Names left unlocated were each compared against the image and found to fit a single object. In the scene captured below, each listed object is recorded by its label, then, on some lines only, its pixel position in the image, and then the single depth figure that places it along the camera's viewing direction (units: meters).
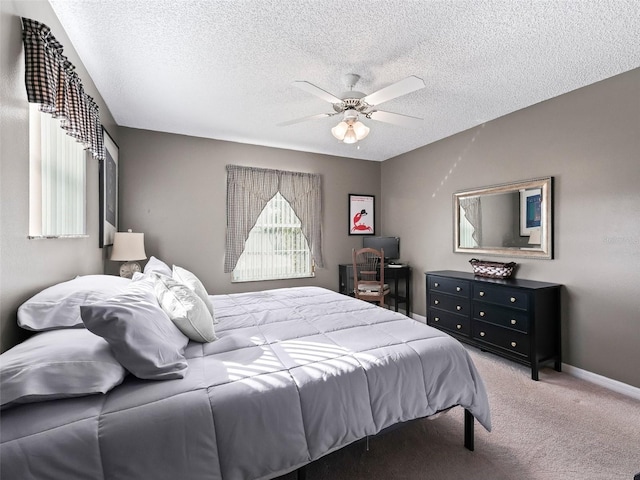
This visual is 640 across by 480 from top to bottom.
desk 4.66
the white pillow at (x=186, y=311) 1.69
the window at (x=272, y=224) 4.28
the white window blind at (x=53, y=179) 1.52
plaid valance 1.41
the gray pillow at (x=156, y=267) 2.65
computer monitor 4.94
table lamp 3.12
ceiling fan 2.13
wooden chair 4.29
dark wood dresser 2.79
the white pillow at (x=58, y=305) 1.37
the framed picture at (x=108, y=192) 2.75
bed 1.00
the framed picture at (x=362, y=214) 5.14
